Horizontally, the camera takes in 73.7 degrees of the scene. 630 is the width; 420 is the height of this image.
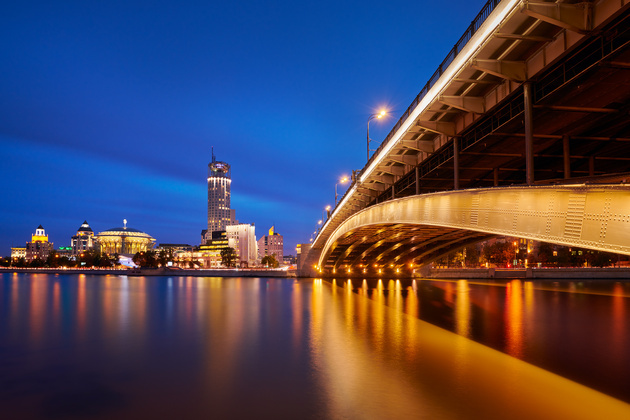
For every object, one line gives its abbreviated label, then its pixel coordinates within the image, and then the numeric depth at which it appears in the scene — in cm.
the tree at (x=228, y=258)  17000
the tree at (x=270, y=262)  18884
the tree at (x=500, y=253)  12719
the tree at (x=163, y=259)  15600
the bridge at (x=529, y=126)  1117
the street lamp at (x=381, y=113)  2963
